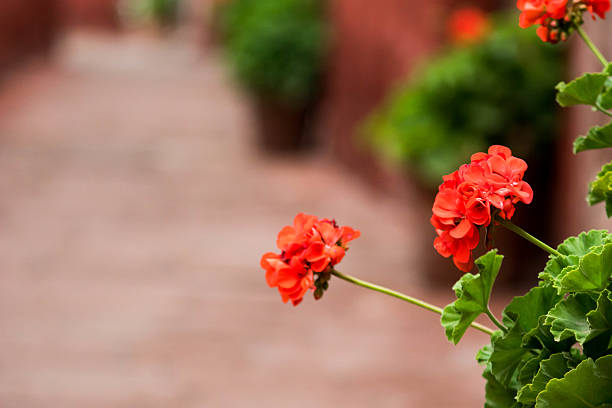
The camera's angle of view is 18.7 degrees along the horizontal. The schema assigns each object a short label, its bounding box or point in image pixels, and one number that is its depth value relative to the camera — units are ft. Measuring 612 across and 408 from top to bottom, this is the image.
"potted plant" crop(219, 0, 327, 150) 41.71
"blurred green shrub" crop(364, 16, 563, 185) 23.09
